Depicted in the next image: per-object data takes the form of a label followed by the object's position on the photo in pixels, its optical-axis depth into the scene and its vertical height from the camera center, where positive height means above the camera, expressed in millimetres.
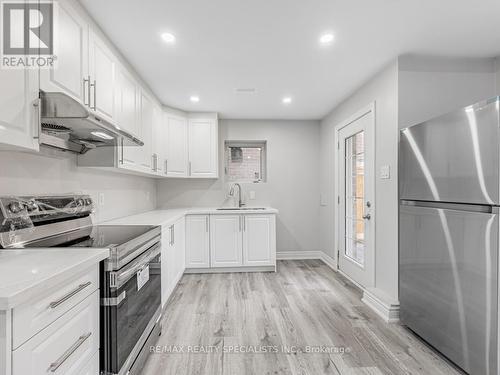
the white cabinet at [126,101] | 2156 +811
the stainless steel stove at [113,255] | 1276 -405
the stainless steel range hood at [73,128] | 1253 +374
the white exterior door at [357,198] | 2752 -127
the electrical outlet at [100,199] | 2304 -103
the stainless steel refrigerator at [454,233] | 1463 -315
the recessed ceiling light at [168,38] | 1963 +1205
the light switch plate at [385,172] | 2412 +157
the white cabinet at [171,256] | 2410 -768
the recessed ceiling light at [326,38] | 1979 +1215
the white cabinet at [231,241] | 3537 -769
